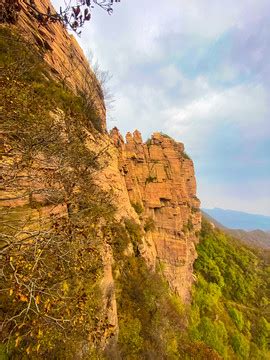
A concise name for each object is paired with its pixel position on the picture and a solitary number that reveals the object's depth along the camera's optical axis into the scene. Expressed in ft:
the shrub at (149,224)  105.75
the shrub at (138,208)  107.19
